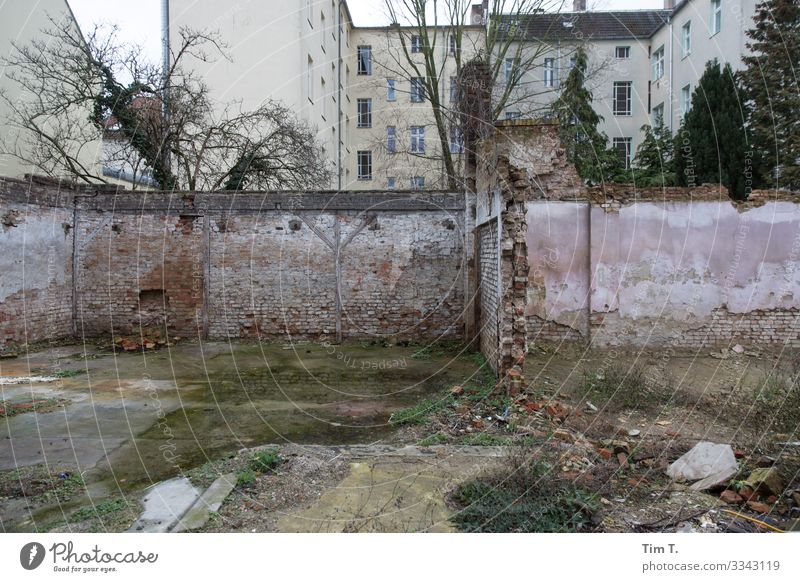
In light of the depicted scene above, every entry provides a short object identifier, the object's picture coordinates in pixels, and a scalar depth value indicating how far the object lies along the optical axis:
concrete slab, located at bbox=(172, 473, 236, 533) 3.92
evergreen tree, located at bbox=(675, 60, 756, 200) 14.88
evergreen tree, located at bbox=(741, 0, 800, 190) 13.05
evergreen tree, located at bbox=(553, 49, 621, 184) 17.48
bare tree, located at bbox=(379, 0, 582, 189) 16.08
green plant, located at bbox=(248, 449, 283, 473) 4.92
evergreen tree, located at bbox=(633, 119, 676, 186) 17.23
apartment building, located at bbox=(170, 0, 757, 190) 16.53
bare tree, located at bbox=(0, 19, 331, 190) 13.33
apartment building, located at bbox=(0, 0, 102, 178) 13.35
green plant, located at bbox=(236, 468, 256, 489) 4.59
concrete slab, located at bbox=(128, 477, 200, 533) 3.93
